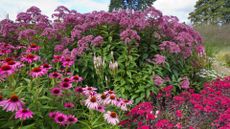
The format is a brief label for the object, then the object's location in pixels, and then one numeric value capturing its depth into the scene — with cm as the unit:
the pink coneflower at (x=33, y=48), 201
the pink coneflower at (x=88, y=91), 180
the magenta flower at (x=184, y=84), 279
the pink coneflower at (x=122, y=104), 184
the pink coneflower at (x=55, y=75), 176
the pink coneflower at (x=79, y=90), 181
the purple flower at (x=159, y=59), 266
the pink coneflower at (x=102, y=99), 180
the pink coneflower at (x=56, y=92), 166
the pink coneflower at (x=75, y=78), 180
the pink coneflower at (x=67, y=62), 196
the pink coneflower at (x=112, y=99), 181
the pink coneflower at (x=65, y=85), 167
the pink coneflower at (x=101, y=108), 170
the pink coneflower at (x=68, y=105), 169
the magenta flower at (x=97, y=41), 270
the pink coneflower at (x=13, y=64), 159
